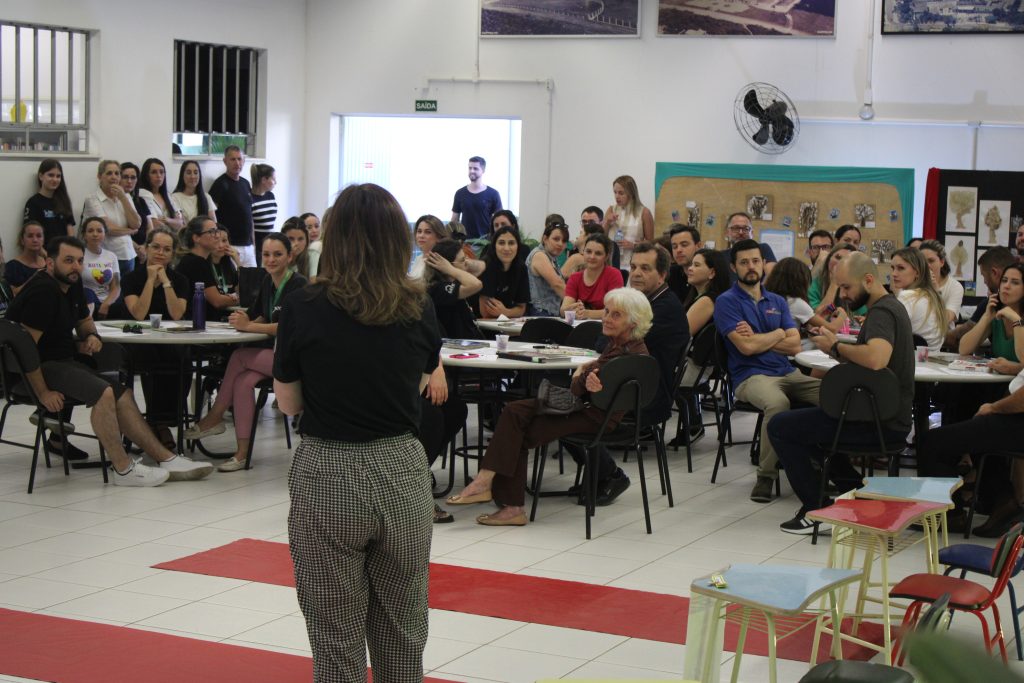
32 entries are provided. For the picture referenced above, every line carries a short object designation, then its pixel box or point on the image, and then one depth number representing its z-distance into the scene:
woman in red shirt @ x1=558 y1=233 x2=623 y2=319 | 7.40
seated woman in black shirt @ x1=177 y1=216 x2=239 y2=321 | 7.52
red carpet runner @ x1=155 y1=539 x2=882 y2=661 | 4.09
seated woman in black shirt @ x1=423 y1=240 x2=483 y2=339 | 6.61
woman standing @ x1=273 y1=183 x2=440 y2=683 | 2.63
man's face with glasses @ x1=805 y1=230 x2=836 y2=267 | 9.11
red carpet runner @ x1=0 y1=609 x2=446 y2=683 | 3.54
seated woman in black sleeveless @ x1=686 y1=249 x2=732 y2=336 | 6.97
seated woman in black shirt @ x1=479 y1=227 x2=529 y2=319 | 7.82
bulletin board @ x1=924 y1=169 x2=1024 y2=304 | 10.89
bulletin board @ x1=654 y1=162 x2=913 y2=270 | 11.38
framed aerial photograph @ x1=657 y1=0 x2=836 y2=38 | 11.56
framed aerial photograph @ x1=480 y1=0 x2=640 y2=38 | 12.16
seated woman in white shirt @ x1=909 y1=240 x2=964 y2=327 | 7.80
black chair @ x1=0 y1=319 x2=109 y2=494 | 5.83
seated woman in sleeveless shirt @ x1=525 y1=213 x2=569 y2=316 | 8.25
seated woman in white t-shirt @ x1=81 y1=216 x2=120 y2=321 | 8.44
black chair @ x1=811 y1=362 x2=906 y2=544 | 5.30
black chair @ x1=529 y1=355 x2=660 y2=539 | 5.38
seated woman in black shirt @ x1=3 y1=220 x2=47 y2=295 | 8.29
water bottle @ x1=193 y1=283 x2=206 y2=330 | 6.71
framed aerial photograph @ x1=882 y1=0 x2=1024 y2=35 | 11.07
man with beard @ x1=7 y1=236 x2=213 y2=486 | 5.98
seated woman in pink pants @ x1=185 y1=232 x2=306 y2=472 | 6.62
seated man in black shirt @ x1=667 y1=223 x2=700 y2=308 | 7.98
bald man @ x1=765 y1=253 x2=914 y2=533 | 5.26
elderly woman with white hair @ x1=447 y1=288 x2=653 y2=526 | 5.51
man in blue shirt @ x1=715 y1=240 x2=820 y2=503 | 6.23
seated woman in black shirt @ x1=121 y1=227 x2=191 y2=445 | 6.90
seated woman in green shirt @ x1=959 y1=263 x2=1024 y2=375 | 5.78
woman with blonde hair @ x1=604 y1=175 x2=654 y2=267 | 10.66
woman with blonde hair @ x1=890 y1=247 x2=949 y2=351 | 6.63
